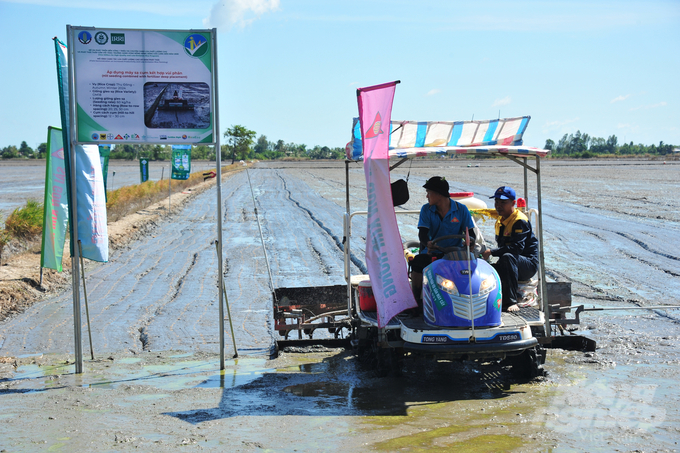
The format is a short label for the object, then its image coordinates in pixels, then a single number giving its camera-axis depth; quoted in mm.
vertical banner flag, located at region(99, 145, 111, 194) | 14355
